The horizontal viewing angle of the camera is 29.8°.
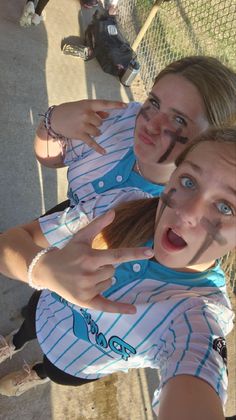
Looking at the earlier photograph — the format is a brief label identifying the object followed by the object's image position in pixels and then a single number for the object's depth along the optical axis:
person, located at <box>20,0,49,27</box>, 3.74
